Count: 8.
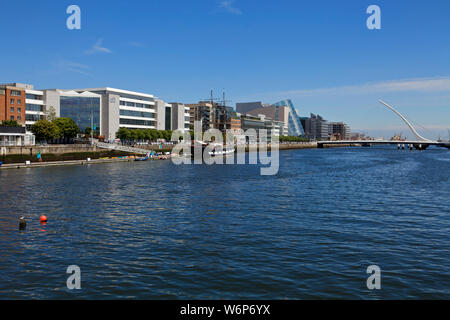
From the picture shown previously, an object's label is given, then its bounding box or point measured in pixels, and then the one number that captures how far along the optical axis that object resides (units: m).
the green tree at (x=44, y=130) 116.29
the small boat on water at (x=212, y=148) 153.12
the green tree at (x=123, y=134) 159.12
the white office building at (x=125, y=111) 167.12
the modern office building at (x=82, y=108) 161.75
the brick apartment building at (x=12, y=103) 127.75
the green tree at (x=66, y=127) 126.81
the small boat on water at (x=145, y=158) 122.75
